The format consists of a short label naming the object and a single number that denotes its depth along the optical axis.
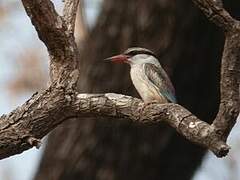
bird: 8.70
